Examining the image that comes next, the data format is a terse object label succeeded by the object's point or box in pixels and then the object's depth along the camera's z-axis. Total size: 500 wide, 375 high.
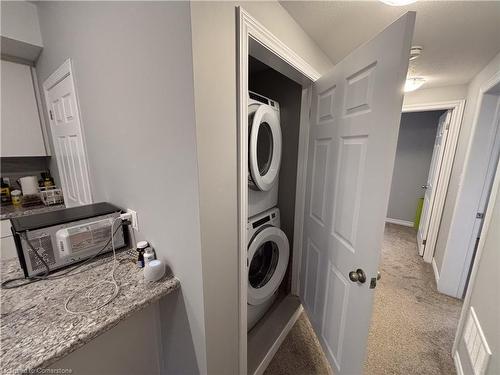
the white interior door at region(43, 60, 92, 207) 1.26
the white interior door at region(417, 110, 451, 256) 2.34
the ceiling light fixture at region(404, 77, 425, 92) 2.00
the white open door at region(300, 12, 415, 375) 0.77
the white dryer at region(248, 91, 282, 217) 1.20
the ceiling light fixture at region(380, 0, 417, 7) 0.84
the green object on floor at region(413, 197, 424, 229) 3.42
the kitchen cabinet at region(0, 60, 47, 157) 1.65
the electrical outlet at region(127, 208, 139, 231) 1.01
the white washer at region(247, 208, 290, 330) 1.37
